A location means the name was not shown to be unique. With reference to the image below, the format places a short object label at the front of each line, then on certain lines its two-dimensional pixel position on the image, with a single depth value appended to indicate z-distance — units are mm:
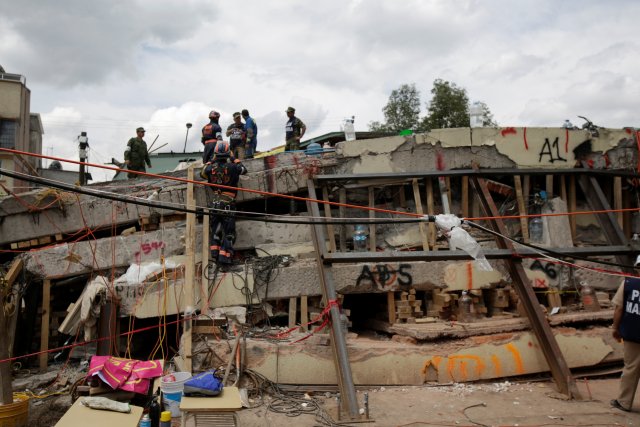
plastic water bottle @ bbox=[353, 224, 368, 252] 9352
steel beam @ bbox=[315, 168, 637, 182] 8547
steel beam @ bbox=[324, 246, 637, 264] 7137
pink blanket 6277
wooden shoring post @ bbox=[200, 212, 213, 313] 7898
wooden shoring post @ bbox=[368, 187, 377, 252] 9367
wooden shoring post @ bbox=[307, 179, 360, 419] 5982
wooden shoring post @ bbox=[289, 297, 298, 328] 8109
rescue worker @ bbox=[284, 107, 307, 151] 12273
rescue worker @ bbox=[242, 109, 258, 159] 11984
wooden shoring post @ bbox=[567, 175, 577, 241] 10125
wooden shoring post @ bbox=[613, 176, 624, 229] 10312
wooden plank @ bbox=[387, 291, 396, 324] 8391
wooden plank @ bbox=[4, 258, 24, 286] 8380
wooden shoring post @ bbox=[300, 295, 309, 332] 8133
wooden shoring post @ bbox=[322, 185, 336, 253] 9125
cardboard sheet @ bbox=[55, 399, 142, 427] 5113
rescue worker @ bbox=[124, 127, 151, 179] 11586
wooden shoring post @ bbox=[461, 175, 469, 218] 9938
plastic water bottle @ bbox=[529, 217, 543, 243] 9797
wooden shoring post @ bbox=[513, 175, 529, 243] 9789
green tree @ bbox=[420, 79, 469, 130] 27141
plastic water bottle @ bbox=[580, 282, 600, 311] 8531
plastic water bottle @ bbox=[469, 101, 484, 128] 10625
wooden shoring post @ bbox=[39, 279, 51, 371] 8258
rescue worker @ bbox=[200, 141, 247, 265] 8398
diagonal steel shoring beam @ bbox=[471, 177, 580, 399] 6789
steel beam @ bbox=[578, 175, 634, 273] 8602
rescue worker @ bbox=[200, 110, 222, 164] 10688
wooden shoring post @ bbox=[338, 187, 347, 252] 9447
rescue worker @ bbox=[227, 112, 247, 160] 11461
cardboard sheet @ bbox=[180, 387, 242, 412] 5246
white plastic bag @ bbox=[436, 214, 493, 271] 5340
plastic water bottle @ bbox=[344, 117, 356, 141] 11148
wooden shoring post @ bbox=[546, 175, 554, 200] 10081
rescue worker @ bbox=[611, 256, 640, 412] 6242
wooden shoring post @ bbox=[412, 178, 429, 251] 9369
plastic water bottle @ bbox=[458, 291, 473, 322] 8344
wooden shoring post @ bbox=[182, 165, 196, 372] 7234
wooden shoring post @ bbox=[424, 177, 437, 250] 9469
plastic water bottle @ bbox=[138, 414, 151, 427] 5550
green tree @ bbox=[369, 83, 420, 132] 29562
